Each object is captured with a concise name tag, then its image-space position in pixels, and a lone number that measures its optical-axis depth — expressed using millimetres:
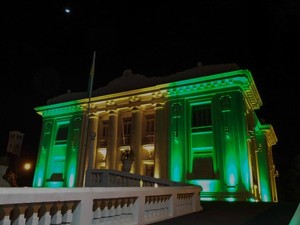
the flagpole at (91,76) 18661
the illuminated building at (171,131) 20344
